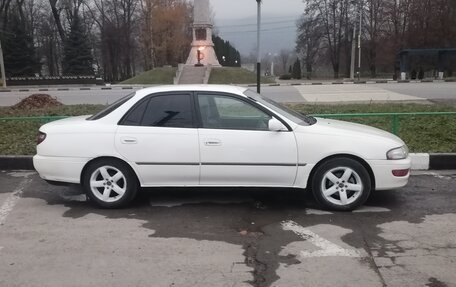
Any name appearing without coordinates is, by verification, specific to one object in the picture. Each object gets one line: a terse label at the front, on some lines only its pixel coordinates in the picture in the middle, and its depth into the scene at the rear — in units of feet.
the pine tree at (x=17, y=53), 184.96
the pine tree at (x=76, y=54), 189.47
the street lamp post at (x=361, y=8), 202.08
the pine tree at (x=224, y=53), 213.25
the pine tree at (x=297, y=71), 236.63
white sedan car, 18.79
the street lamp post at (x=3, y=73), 147.58
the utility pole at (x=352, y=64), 176.63
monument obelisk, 153.89
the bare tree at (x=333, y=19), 218.59
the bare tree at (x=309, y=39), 225.76
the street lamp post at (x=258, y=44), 40.65
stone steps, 138.10
